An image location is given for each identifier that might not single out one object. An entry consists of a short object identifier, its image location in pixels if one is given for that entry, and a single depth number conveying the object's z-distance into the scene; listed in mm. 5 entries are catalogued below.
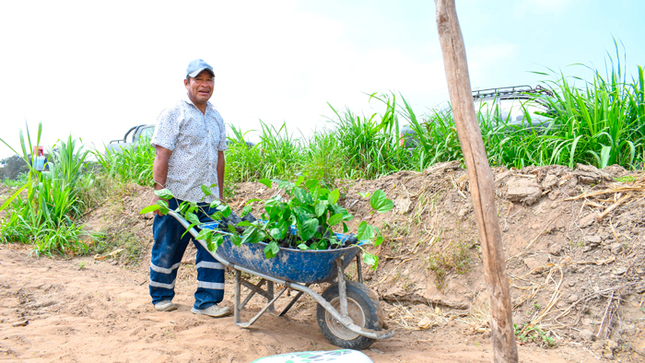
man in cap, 3180
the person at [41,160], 6480
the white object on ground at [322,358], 1641
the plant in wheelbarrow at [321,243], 2510
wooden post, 2154
